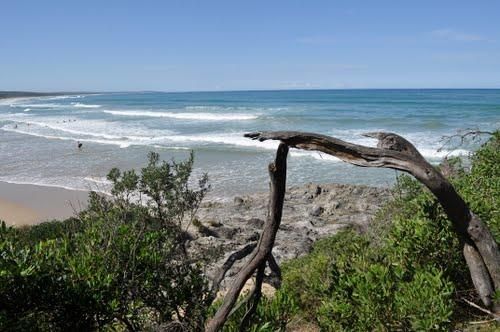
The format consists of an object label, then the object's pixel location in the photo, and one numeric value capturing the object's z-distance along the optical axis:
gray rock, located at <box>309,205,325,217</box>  18.10
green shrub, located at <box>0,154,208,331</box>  4.11
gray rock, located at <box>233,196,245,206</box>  19.12
